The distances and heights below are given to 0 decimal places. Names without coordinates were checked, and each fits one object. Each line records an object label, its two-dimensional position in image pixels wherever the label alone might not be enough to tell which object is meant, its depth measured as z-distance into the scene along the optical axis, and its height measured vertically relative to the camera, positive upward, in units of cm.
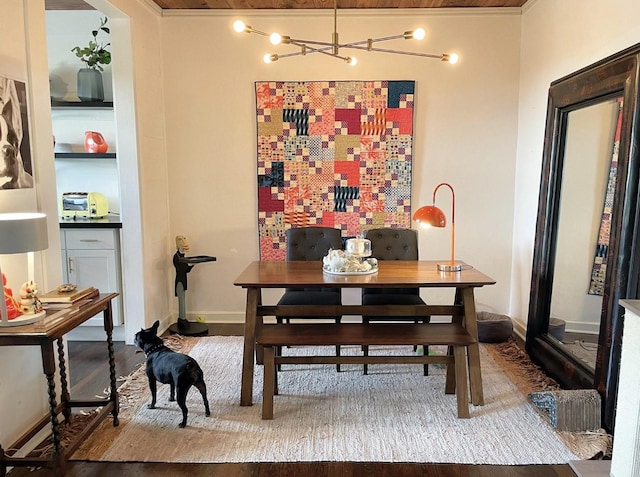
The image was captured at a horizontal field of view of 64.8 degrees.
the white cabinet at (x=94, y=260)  392 -63
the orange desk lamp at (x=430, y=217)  297 -20
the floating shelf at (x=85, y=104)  402 +59
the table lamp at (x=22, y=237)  197 -24
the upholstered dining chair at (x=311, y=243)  372 -45
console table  202 -95
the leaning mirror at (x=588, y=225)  252 -23
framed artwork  225 +18
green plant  404 +99
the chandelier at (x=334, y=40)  260 +76
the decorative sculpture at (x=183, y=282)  423 -86
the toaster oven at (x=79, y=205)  405 -21
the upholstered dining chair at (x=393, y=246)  369 -46
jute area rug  242 -129
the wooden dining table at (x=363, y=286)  280 -65
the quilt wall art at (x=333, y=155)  430 +23
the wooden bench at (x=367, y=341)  275 -86
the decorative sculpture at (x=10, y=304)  211 -54
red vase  412 +29
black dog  258 -98
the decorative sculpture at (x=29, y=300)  218 -53
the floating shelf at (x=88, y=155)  402 +18
